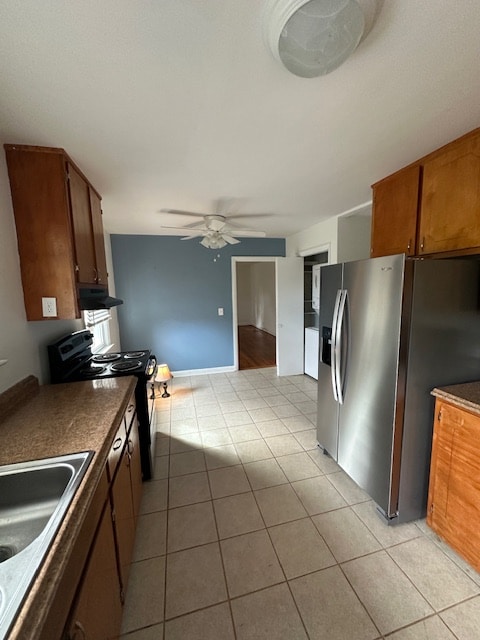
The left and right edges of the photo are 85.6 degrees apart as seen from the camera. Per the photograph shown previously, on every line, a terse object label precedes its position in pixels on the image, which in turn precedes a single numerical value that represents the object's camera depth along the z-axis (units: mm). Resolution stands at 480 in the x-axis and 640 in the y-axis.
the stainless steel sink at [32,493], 875
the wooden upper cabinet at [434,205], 1485
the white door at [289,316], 4219
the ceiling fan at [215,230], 2877
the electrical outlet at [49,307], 1638
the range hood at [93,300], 1792
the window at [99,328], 2945
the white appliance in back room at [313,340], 4027
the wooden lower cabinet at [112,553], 749
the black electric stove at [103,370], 1884
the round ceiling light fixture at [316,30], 771
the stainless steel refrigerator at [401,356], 1487
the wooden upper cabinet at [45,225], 1546
